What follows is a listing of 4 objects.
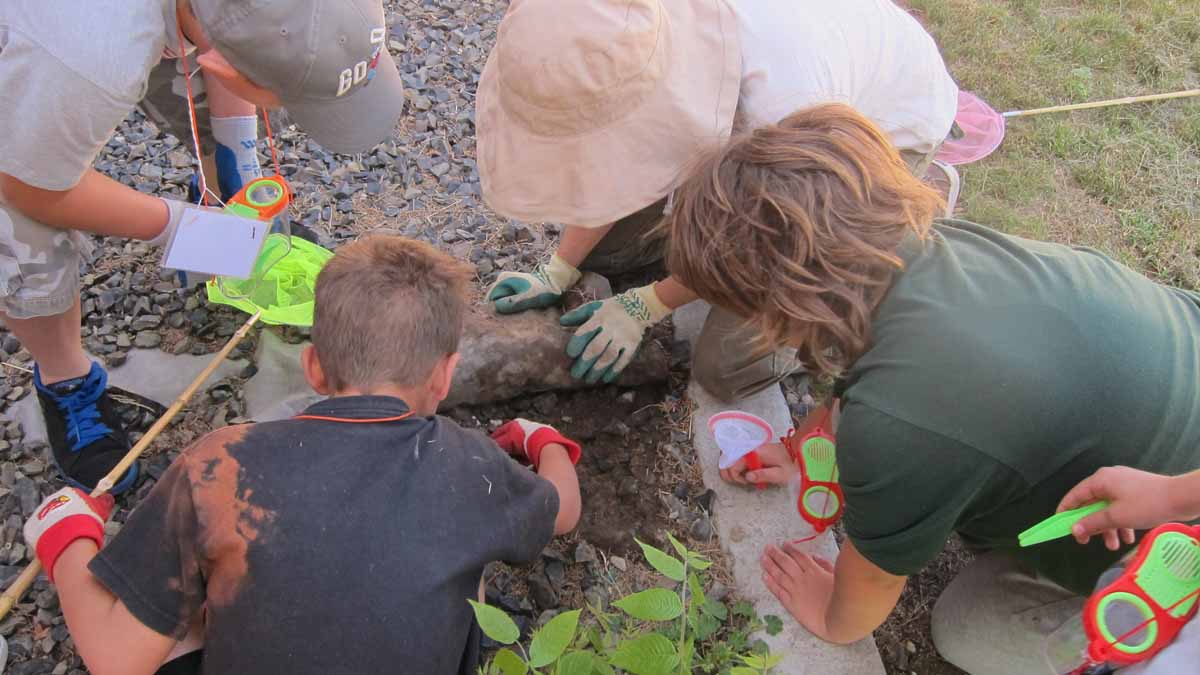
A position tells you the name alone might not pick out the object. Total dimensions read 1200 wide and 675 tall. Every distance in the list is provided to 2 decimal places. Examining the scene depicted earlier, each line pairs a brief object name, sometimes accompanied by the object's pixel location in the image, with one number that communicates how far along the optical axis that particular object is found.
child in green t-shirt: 1.28
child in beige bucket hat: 1.60
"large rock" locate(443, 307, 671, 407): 2.20
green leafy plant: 1.10
